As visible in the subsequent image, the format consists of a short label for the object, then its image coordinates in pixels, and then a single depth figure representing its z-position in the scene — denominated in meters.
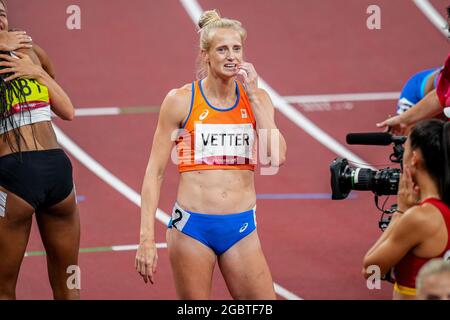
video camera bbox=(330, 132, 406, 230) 9.34
